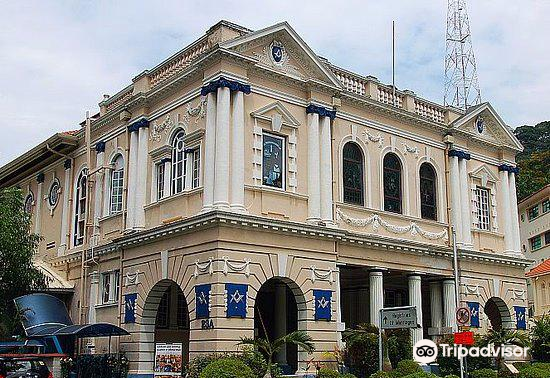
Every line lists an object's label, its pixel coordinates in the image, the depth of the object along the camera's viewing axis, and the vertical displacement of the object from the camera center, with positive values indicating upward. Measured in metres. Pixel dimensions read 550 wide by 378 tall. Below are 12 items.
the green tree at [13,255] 24.80 +2.83
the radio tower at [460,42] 36.62 +14.45
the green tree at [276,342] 20.12 -0.07
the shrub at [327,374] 21.53 -0.98
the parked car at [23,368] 19.47 -0.71
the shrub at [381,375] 20.39 -0.96
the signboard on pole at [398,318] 17.90 +0.52
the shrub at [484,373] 23.56 -1.09
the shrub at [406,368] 22.42 -0.87
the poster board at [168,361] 20.73 -0.57
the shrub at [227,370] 18.16 -0.73
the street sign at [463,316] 19.30 +0.59
